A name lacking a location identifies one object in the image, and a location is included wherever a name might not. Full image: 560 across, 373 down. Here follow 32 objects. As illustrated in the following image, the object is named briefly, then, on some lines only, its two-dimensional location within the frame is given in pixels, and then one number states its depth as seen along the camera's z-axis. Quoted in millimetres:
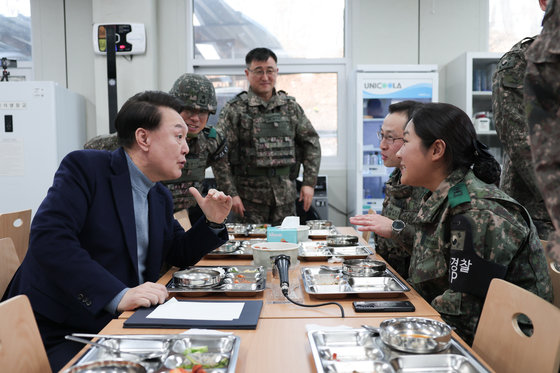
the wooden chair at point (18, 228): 2066
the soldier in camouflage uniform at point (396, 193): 2033
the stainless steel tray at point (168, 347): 819
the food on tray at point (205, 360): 806
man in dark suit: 1195
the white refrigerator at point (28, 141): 3850
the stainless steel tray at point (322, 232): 2225
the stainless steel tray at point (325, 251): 1721
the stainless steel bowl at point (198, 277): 1283
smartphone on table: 1117
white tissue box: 1901
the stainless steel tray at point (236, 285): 1250
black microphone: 1274
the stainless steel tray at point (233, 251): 1774
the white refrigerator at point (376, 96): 4172
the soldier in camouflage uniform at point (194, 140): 2363
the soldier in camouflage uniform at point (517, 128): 1821
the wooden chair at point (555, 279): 1414
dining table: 866
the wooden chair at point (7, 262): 1518
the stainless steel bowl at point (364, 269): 1399
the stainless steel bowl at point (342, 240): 1928
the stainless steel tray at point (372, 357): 808
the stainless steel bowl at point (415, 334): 855
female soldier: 1236
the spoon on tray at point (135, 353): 827
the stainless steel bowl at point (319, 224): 2449
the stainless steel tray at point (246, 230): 2234
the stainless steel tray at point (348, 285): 1230
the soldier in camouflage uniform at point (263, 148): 3119
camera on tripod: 4153
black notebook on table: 1009
